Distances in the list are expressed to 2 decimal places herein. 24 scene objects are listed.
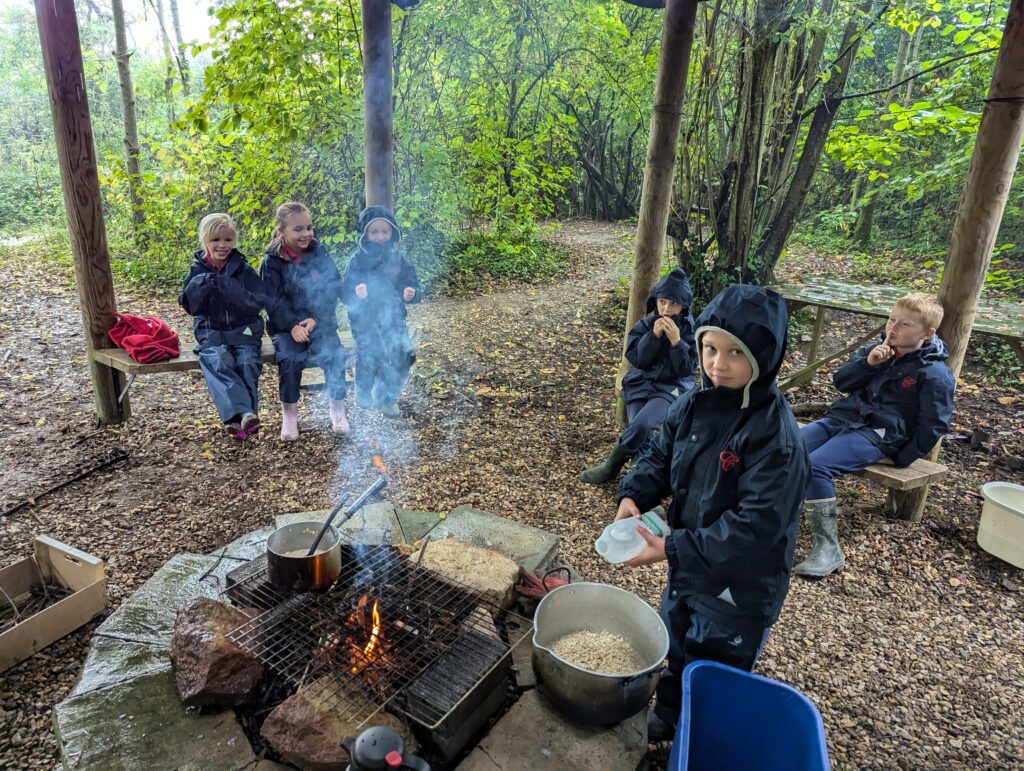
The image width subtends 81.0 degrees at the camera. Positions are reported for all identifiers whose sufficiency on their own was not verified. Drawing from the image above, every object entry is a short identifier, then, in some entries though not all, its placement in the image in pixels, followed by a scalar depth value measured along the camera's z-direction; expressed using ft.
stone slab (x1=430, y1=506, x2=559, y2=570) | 10.40
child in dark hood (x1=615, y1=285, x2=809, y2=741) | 6.70
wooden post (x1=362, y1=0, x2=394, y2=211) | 15.35
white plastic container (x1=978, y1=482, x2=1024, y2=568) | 11.85
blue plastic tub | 6.48
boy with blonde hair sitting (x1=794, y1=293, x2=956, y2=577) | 12.06
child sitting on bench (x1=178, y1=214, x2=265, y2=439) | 13.97
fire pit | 6.82
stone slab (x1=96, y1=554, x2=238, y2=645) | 8.43
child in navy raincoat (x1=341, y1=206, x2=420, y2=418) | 16.26
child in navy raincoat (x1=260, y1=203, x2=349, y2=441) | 15.26
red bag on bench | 14.56
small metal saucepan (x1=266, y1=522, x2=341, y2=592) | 7.91
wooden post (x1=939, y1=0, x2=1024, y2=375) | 11.36
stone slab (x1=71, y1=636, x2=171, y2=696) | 7.56
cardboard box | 8.47
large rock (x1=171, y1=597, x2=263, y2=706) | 7.07
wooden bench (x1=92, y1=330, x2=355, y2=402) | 14.34
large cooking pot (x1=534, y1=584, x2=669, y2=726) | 6.86
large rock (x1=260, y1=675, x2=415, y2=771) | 6.40
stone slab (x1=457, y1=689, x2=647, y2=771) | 6.74
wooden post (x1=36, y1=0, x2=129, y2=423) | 13.87
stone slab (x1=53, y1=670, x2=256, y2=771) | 6.63
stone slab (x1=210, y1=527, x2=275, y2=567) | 10.25
